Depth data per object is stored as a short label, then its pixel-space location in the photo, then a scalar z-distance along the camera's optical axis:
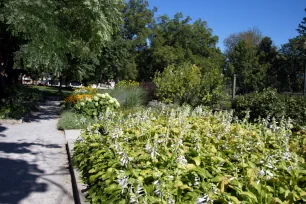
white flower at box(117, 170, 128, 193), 2.46
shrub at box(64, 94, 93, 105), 11.80
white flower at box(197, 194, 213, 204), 2.06
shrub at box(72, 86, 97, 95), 15.33
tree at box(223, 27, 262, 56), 51.81
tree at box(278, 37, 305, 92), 37.66
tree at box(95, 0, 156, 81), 33.88
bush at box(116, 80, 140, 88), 14.84
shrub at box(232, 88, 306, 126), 8.07
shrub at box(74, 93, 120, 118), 10.38
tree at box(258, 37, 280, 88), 37.97
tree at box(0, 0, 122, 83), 8.09
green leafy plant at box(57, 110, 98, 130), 8.93
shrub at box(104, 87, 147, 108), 12.11
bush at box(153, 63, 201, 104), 11.66
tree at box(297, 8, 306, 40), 33.61
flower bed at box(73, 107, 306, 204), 2.50
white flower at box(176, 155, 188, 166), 2.94
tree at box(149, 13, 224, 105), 36.09
